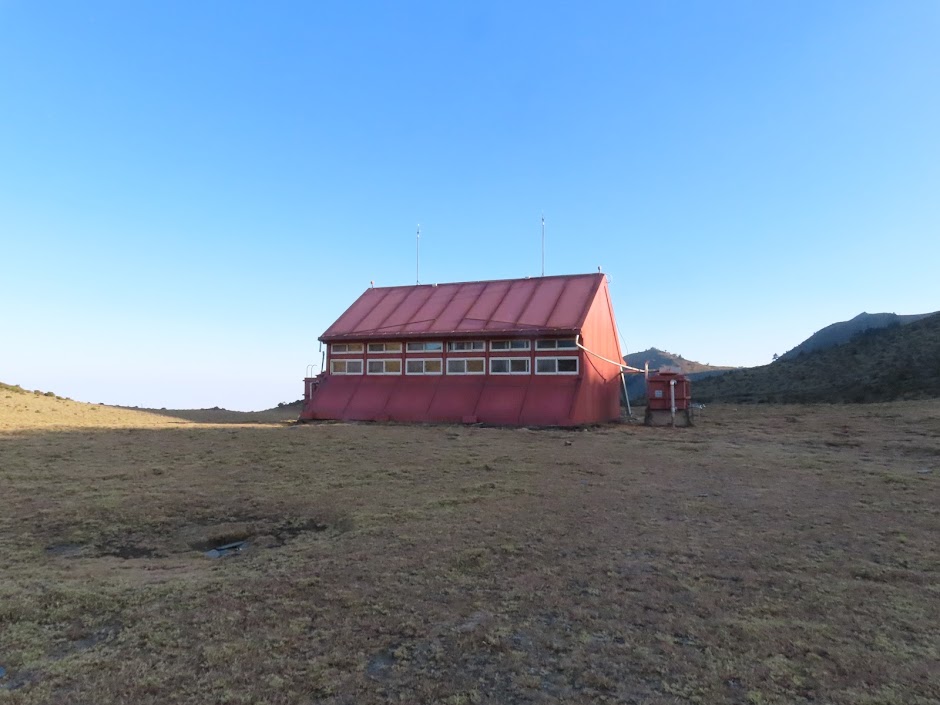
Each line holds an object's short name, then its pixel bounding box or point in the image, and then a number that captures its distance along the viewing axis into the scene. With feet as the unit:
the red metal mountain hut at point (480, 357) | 58.90
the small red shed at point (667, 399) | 58.08
